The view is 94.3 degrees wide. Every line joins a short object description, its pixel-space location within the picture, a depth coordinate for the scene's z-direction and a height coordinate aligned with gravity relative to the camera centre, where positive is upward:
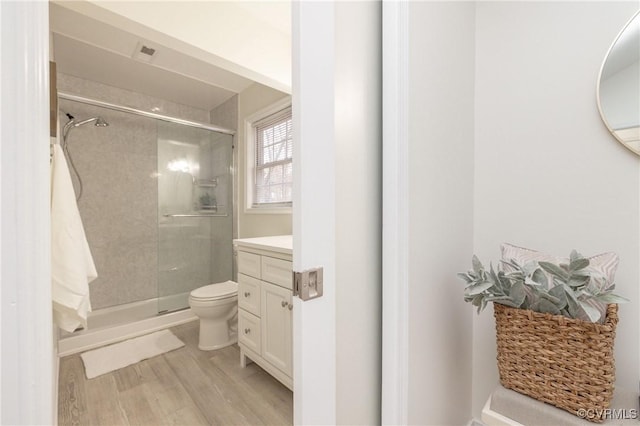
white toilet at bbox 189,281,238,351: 2.26 -0.83
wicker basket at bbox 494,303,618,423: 0.80 -0.44
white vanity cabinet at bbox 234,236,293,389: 1.58 -0.58
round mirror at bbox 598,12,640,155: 1.03 +0.43
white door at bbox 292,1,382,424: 0.69 +0.00
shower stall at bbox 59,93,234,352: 2.84 +0.01
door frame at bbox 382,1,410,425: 0.86 +0.01
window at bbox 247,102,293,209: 2.67 +0.47
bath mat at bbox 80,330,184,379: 2.04 -1.11
